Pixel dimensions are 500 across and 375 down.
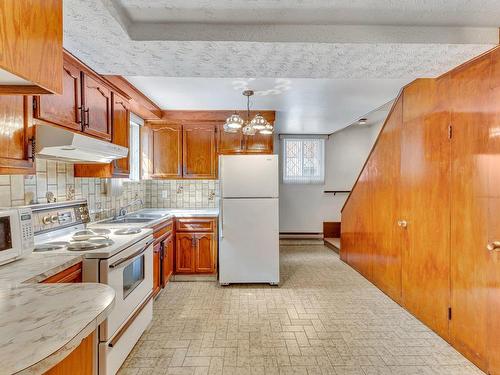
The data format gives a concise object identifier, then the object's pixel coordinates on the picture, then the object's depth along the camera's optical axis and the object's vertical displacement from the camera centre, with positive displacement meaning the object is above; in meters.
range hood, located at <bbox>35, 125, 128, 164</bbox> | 1.75 +0.25
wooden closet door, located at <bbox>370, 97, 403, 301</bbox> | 3.14 -0.25
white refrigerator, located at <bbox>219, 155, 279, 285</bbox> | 3.70 -0.46
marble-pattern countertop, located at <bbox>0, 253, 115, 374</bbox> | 0.72 -0.41
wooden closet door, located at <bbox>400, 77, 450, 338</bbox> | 2.42 -0.17
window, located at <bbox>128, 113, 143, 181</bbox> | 4.00 +0.52
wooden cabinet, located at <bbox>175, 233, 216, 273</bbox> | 3.86 -0.91
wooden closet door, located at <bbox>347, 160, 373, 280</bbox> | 3.84 -0.62
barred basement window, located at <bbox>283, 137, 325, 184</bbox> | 6.52 +0.50
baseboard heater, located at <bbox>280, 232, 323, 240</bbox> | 6.52 -1.15
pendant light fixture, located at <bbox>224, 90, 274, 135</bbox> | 3.16 +0.64
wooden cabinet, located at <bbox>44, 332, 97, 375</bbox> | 0.95 -0.61
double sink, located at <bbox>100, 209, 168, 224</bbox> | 3.24 -0.40
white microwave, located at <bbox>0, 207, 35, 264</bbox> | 1.61 -0.28
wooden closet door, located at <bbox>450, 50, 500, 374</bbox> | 1.92 -0.21
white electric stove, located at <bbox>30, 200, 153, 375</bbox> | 1.84 -0.52
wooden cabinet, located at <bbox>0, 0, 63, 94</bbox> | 0.95 +0.49
